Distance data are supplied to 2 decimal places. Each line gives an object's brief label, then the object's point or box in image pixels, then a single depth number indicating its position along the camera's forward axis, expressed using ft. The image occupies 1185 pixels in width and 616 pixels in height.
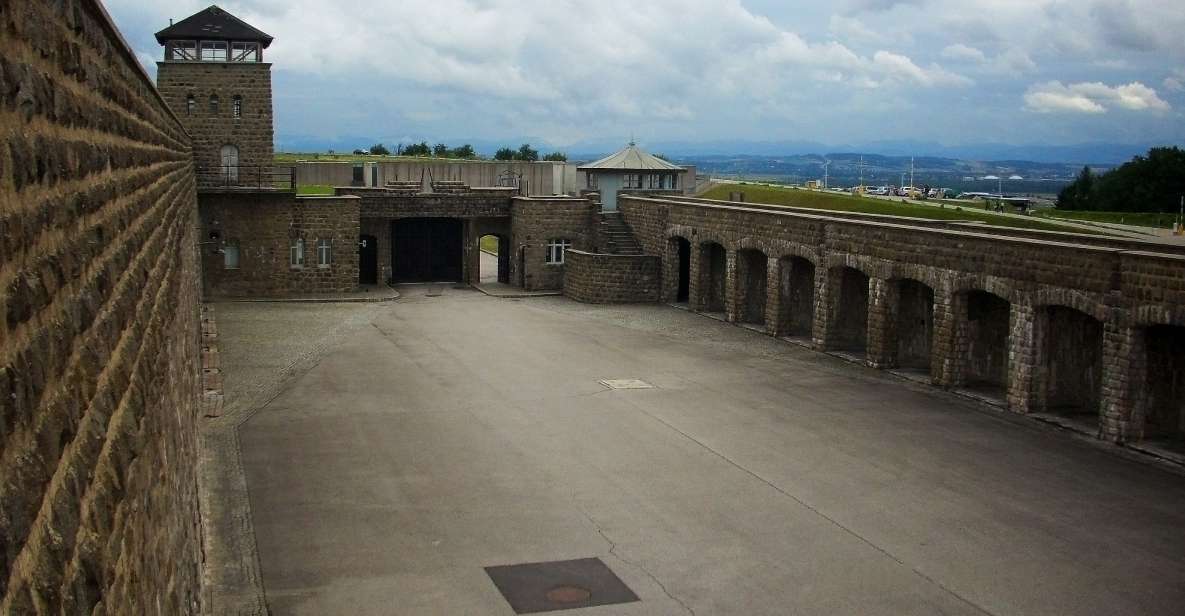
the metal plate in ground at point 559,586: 40.27
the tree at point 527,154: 314.76
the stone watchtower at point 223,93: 121.49
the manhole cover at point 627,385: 77.56
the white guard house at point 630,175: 140.67
